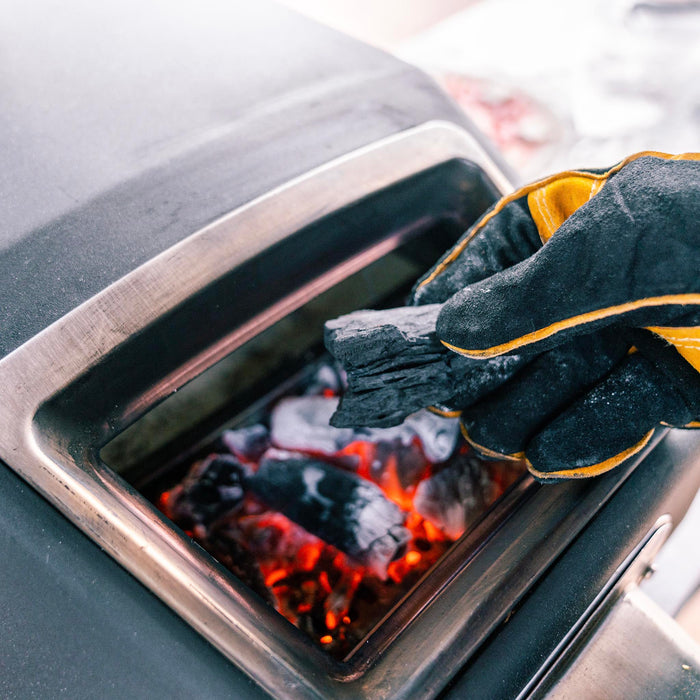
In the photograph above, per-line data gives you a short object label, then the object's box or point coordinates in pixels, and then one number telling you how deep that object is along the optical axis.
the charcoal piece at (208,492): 0.85
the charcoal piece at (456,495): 0.85
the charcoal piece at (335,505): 0.82
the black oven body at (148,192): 0.54
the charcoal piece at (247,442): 0.92
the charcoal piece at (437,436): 0.92
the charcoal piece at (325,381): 0.99
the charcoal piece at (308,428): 0.93
